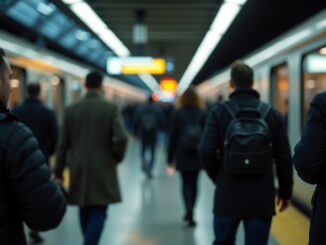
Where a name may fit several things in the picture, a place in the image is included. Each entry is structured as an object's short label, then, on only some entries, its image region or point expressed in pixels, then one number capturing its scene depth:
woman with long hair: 6.15
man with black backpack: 3.30
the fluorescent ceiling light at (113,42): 16.39
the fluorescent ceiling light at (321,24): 5.87
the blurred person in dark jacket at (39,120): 5.55
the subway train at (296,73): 6.30
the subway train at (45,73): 8.64
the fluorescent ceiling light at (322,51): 6.03
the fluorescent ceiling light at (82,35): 16.61
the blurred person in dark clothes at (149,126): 11.16
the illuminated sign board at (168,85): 36.34
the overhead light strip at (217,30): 10.89
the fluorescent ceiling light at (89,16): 11.31
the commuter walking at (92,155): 4.37
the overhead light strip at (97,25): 11.18
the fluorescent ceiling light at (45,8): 12.39
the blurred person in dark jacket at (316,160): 2.40
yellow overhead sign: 15.29
